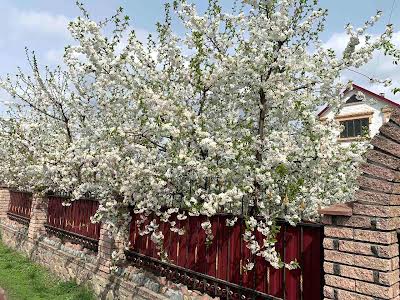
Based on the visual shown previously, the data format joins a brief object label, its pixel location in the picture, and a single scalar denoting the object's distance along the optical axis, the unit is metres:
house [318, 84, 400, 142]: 24.20
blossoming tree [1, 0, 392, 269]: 6.80
